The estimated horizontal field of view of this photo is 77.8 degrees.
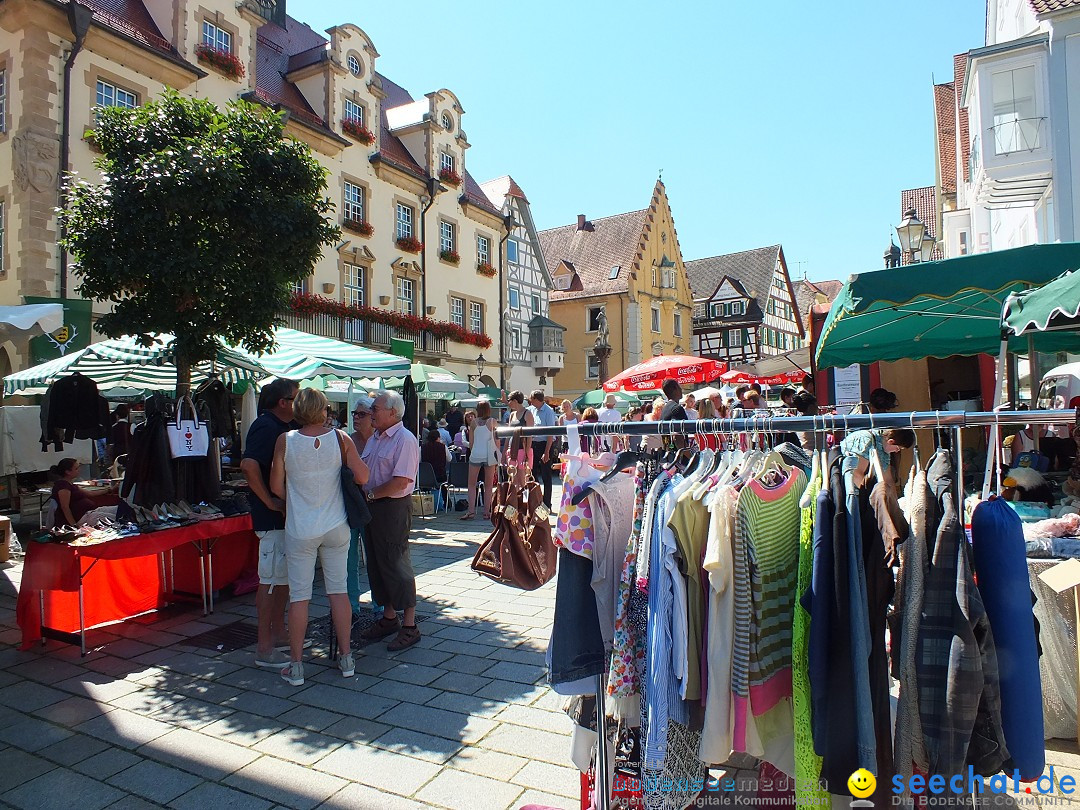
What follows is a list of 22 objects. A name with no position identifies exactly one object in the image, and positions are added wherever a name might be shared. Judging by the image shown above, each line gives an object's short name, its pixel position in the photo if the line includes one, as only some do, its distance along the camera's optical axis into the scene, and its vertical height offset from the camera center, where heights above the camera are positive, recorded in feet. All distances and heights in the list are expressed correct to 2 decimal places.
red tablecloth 15.48 -3.45
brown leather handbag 10.96 -1.84
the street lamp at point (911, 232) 36.40 +10.55
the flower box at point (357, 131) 70.49 +32.57
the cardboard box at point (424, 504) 35.88 -3.78
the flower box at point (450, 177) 83.30 +32.34
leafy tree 19.08 +6.43
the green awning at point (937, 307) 15.57 +3.31
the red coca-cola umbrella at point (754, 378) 46.68 +3.57
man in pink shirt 15.49 -1.72
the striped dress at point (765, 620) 7.32 -2.13
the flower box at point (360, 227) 68.61 +21.82
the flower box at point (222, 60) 54.34 +31.32
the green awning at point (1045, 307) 12.12 +2.24
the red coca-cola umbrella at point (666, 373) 37.63 +3.23
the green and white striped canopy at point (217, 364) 24.16 +2.88
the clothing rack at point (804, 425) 6.67 +0.02
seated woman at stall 22.52 -2.06
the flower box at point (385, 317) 62.95 +12.58
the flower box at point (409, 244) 76.74 +22.05
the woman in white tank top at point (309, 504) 13.51 -1.36
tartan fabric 5.98 -2.21
